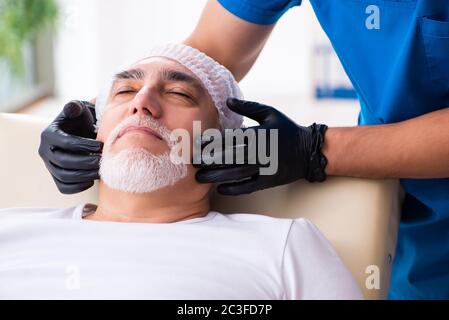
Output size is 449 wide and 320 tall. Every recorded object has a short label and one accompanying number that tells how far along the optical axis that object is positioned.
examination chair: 1.38
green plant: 3.93
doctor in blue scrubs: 1.37
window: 4.43
